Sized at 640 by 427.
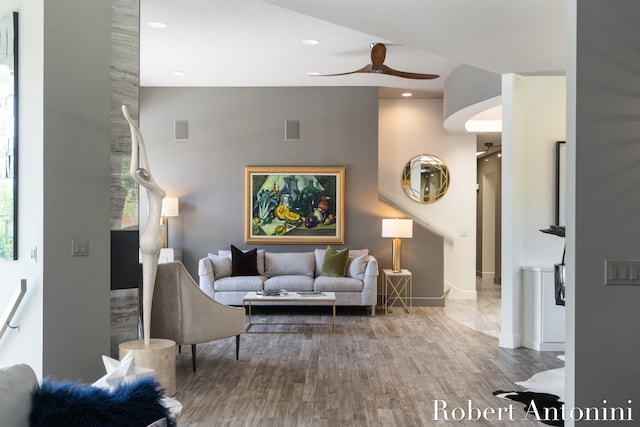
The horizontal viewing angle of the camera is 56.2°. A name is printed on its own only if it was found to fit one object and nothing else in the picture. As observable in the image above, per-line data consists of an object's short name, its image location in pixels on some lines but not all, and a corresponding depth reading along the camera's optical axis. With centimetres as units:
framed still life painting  876
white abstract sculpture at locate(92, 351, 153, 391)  210
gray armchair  483
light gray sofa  781
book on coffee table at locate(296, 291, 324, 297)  676
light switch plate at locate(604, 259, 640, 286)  270
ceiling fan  627
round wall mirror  960
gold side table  839
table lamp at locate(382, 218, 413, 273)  828
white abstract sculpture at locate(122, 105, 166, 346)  397
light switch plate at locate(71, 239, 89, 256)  381
